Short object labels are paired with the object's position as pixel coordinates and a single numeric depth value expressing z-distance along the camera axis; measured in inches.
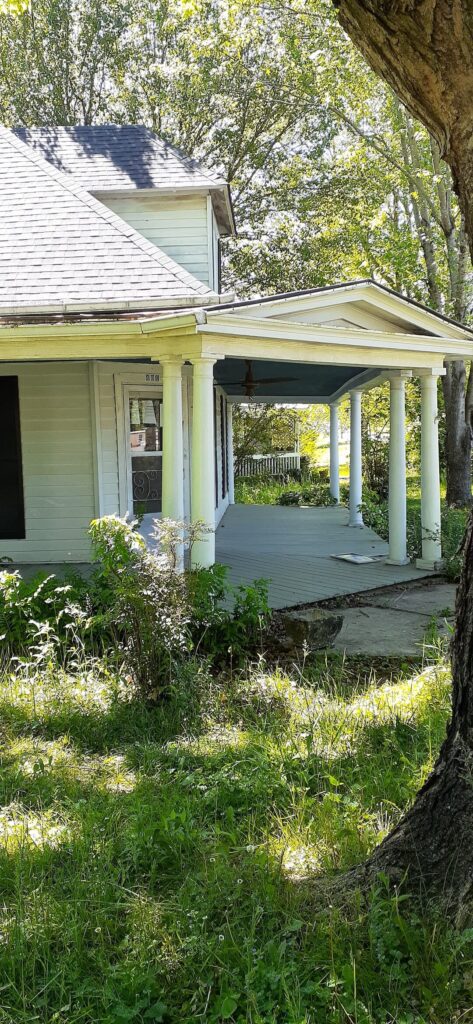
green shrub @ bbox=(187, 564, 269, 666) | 244.1
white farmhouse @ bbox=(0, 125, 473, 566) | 282.0
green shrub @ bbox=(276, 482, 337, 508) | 736.0
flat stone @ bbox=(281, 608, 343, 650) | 243.0
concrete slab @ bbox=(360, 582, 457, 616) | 303.7
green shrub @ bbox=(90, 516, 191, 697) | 200.2
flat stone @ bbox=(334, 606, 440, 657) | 246.4
